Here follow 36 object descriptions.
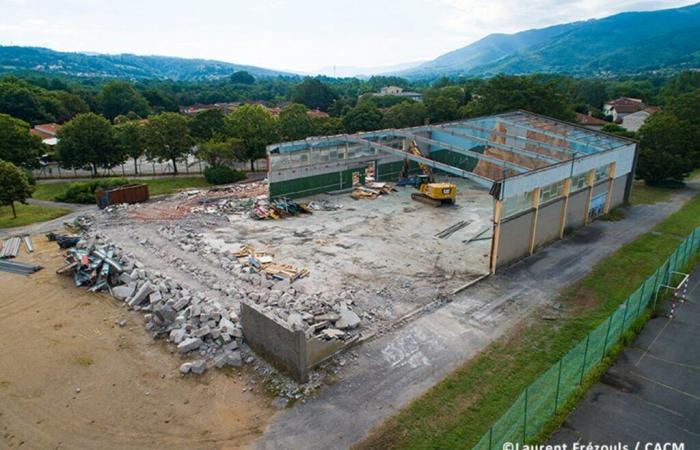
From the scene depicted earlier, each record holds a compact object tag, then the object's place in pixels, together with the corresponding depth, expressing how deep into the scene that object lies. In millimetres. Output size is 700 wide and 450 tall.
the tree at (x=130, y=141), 45750
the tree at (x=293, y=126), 52219
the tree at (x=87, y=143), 44031
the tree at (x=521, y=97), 49938
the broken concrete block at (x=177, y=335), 15913
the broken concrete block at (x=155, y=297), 18109
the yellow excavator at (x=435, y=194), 32781
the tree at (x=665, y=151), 36594
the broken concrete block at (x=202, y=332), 15773
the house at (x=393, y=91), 140088
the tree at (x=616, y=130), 54262
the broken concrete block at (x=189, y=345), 15406
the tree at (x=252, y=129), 47594
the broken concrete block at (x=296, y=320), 15484
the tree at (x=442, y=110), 64562
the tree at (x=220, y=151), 43144
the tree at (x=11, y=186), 29797
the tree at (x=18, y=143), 42406
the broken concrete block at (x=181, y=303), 17359
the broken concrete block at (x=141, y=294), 18625
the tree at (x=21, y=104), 69500
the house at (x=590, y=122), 73269
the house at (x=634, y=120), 71750
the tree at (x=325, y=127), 54656
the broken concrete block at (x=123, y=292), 19234
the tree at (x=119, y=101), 92188
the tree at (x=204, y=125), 52688
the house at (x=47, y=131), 61375
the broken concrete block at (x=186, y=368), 14391
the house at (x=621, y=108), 87062
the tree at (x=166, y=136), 44281
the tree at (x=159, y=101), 107375
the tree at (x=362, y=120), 64625
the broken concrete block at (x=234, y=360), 14744
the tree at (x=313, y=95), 114750
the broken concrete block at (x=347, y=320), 16391
